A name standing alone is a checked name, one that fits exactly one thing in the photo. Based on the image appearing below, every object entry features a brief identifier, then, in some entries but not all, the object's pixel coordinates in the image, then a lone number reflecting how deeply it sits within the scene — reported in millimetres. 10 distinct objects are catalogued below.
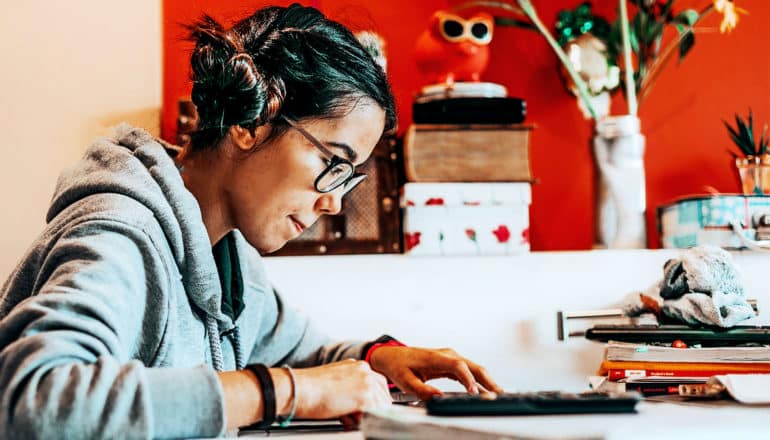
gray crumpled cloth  1315
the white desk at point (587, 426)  664
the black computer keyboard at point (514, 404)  749
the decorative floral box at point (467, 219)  1656
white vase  1781
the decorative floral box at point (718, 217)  1662
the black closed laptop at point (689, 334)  1263
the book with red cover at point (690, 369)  1228
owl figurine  1752
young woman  781
